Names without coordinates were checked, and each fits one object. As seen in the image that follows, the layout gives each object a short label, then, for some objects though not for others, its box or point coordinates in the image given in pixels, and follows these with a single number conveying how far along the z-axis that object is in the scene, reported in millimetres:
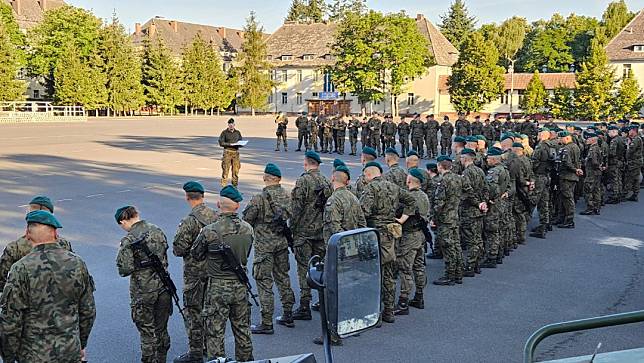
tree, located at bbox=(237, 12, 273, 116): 77875
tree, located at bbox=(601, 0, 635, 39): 82625
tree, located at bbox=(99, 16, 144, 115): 64312
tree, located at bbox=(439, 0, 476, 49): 101250
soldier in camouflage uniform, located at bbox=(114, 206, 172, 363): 6379
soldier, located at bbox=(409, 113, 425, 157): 28125
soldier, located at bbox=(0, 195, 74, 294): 6012
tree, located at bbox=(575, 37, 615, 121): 54781
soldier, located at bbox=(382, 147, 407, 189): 10091
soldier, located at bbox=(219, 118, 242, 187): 18172
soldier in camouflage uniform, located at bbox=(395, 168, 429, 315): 8742
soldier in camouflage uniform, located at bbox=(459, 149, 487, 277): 10367
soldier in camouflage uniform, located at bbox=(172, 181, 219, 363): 6820
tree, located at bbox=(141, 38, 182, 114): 68812
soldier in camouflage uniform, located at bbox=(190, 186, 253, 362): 6328
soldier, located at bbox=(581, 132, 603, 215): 15734
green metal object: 2982
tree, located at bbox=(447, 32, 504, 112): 62344
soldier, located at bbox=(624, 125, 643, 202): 17781
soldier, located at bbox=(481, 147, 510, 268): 10852
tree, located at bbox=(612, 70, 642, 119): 54812
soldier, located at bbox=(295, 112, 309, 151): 29547
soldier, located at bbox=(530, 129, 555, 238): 13406
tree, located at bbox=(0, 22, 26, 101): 57594
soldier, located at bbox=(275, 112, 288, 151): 29047
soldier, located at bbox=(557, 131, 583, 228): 14055
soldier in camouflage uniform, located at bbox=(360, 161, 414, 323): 8273
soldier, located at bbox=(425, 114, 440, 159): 27844
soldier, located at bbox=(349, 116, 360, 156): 29445
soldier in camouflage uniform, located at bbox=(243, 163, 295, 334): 7855
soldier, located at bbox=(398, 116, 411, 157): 28188
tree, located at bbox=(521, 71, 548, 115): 63625
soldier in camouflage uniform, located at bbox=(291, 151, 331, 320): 8461
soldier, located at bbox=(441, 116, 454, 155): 28047
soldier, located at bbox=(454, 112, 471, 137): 28328
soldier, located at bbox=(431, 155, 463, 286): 9836
